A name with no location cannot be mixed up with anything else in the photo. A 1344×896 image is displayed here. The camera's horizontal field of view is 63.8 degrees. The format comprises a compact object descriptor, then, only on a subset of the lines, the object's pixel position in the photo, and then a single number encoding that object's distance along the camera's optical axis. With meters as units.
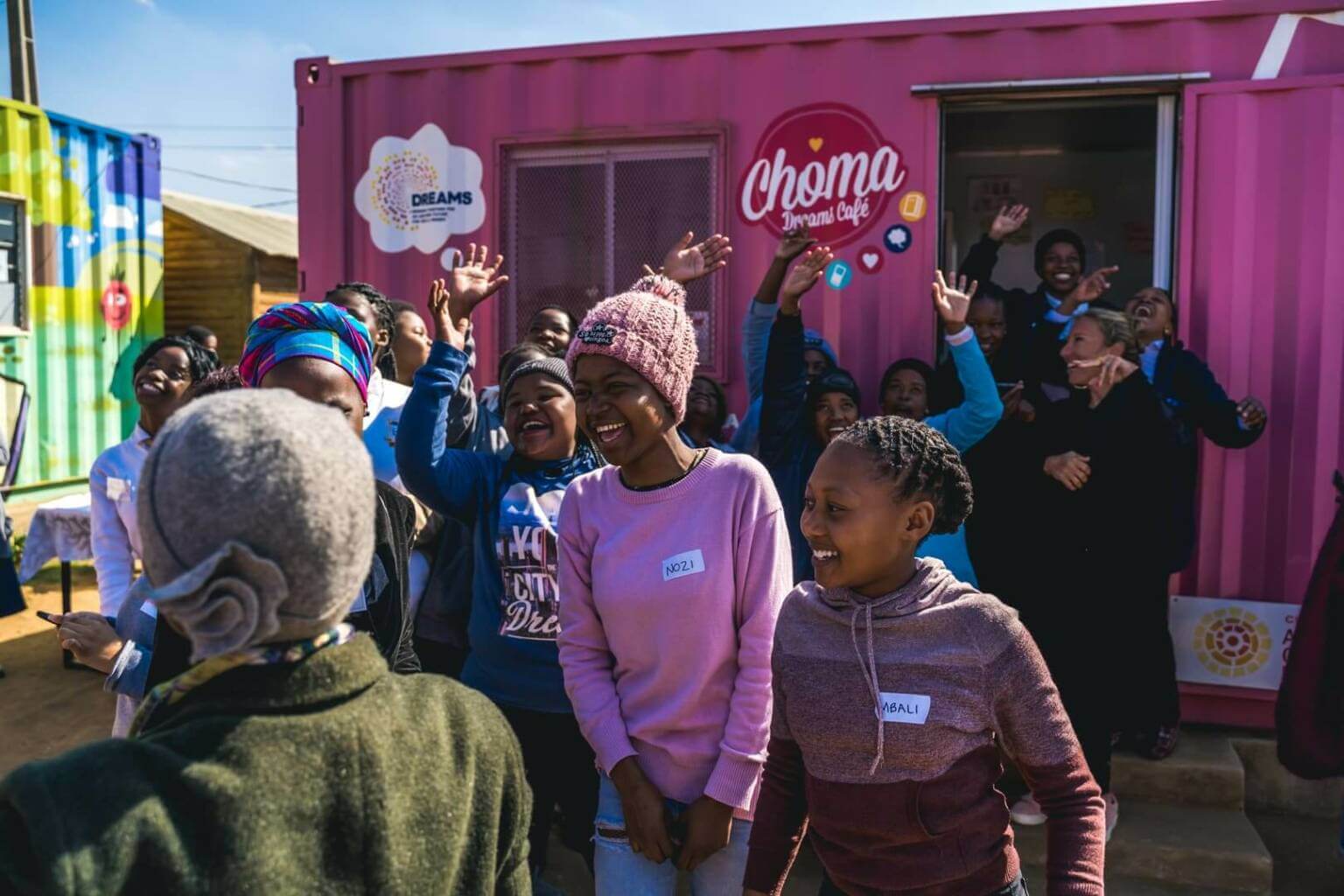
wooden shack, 15.01
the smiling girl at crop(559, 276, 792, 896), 2.22
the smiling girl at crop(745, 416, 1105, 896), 1.85
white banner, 4.63
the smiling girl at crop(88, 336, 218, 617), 3.04
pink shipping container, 4.62
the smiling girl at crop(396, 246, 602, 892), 2.72
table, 6.63
